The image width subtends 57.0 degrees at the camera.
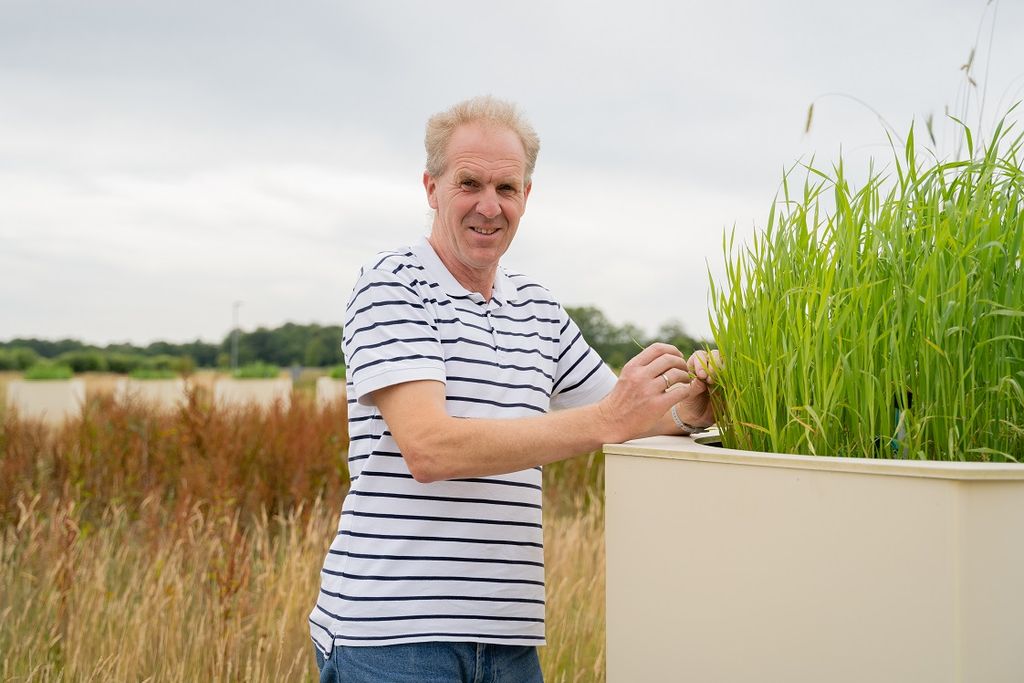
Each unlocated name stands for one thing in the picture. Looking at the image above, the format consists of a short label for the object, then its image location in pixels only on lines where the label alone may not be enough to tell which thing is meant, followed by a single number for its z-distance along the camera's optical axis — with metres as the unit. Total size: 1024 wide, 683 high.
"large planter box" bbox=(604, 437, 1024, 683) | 1.36
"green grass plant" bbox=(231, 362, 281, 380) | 19.01
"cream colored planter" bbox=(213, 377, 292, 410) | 15.36
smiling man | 1.76
